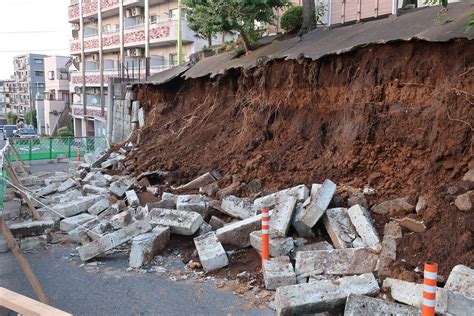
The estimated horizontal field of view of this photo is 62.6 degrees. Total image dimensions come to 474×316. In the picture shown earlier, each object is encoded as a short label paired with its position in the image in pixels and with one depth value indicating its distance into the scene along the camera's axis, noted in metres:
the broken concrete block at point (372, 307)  4.16
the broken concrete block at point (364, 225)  5.62
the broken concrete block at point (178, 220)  6.84
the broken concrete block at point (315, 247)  5.92
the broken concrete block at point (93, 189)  10.52
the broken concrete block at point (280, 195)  6.90
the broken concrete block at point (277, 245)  5.90
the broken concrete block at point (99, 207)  9.05
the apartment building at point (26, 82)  64.18
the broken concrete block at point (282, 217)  6.18
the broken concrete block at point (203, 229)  7.04
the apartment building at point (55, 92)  46.84
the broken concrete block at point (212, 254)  6.06
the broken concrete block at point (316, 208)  6.16
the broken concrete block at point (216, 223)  7.28
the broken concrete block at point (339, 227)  5.83
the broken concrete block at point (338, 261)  5.26
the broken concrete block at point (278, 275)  5.30
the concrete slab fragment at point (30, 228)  7.24
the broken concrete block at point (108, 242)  6.57
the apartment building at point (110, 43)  28.45
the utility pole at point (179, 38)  23.39
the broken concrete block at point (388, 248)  5.07
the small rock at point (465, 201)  5.23
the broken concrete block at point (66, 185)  11.60
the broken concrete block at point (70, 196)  10.16
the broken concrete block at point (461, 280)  4.23
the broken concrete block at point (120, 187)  9.88
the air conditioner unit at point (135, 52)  32.34
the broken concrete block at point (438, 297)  4.03
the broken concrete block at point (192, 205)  7.52
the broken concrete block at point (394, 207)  5.98
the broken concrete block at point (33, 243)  7.30
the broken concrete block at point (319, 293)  4.51
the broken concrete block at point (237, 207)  7.19
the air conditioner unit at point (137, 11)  32.47
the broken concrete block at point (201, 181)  9.47
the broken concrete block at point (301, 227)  6.31
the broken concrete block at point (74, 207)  8.96
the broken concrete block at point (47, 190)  11.48
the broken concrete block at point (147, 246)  6.38
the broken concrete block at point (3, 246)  6.96
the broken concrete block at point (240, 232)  6.50
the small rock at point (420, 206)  5.71
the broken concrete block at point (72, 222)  8.24
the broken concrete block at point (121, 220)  7.41
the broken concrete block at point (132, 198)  8.91
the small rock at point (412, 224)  5.49
